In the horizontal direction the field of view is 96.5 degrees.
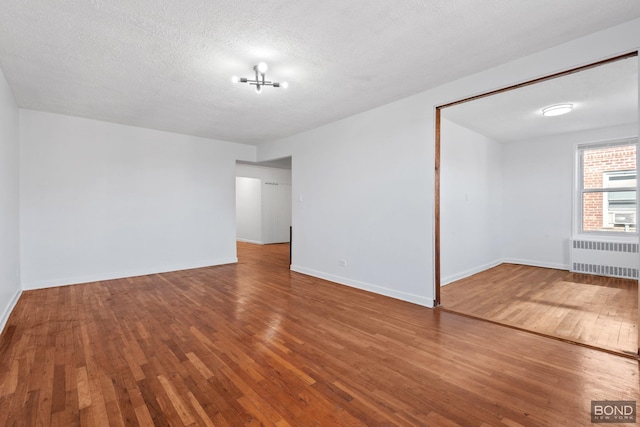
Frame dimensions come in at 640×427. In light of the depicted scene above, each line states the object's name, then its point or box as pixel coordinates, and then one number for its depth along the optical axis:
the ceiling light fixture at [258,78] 2.87
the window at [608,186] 5.13
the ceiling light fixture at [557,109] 4.11
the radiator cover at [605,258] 4.91
